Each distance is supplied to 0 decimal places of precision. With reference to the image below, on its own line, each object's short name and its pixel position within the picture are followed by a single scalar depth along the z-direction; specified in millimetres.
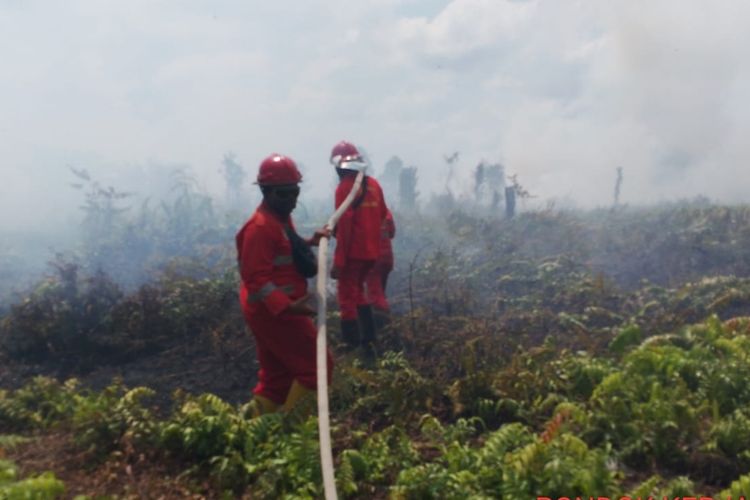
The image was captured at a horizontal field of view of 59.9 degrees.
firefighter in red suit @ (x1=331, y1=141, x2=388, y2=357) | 6359
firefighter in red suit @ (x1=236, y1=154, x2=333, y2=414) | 4430
